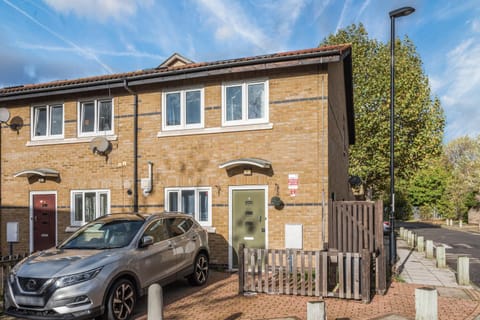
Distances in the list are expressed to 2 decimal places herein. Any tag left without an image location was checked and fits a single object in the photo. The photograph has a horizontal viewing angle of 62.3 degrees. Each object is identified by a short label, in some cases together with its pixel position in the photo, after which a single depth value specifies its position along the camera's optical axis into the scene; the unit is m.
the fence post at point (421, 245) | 15.20
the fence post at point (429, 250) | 13.36
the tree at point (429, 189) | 48.03
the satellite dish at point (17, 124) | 13.37
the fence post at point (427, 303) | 5.85
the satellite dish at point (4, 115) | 12.80
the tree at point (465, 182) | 37.09
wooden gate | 9.04
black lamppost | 11.10
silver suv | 5.70
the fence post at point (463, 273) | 8.99
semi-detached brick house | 10.09
